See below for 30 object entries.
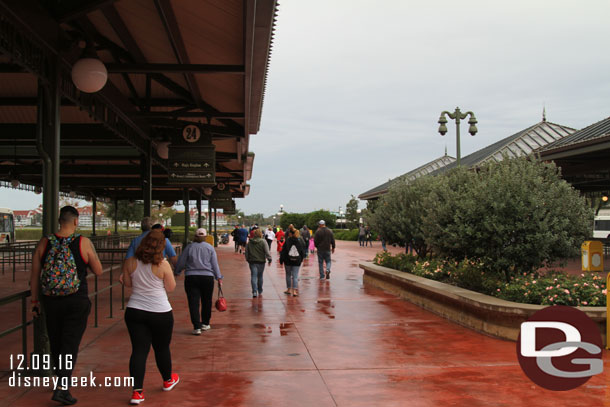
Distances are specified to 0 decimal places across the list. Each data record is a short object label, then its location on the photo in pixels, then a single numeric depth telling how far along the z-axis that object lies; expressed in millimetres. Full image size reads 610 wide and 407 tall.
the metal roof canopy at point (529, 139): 28094
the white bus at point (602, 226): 44341
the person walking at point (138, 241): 7773
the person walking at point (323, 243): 16203
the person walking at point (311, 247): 31578
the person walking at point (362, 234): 42000
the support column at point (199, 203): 34994
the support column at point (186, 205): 27016
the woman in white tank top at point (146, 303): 5047
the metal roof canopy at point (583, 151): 15434
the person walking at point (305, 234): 26719
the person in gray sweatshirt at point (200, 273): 8523
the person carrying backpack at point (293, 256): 12604
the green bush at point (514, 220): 9305
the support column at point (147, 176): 13172
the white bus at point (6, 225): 31594
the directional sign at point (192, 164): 12391
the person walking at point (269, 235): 29080
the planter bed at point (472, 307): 7617
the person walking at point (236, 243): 32444
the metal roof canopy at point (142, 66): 5910
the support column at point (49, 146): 6086
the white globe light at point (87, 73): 6383
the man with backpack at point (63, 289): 4910
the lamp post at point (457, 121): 20372
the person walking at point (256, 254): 11906
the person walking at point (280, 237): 27866
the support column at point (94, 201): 34619
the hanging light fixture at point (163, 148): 12906
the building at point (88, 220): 116525
